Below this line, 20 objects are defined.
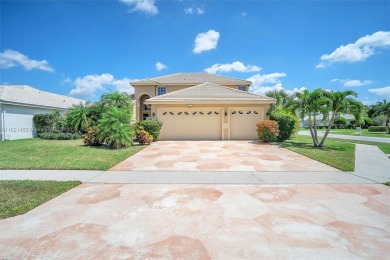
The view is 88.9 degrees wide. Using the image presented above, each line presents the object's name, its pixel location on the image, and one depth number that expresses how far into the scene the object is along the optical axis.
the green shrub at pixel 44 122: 17.33
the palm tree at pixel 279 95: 27.77
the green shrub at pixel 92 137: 12.13
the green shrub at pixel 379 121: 43.58
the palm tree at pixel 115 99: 17.70
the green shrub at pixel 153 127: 13.89
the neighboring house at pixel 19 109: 15.00
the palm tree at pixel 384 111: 33.55
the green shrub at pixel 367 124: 42.50
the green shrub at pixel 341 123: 42.59
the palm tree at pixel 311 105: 11.69
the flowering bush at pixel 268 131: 13.54
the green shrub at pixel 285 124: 14.41
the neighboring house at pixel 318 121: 49.81
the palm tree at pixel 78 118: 16.44
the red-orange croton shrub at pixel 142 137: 13.07
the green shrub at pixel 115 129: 11.21
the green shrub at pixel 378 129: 33.00
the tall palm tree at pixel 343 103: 11.24
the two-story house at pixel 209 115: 15.66
